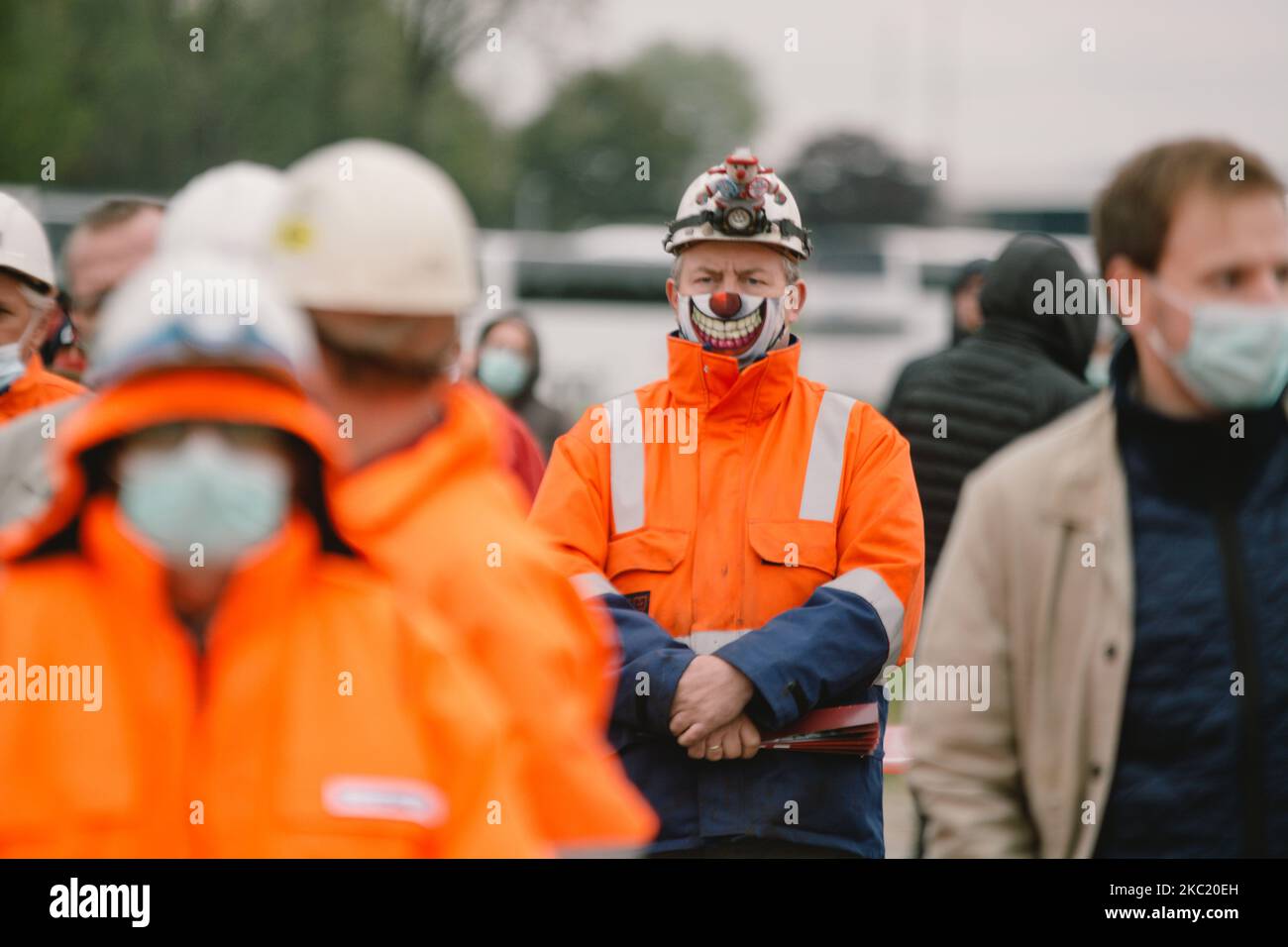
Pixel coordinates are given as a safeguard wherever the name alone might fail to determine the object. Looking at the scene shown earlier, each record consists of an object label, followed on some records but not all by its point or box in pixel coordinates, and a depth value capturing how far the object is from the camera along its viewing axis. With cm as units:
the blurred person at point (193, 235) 394
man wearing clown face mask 407
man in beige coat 303
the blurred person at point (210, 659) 235
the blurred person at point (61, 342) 661
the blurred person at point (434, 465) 289
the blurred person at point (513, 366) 995
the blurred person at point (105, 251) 502
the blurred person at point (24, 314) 500
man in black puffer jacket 601
